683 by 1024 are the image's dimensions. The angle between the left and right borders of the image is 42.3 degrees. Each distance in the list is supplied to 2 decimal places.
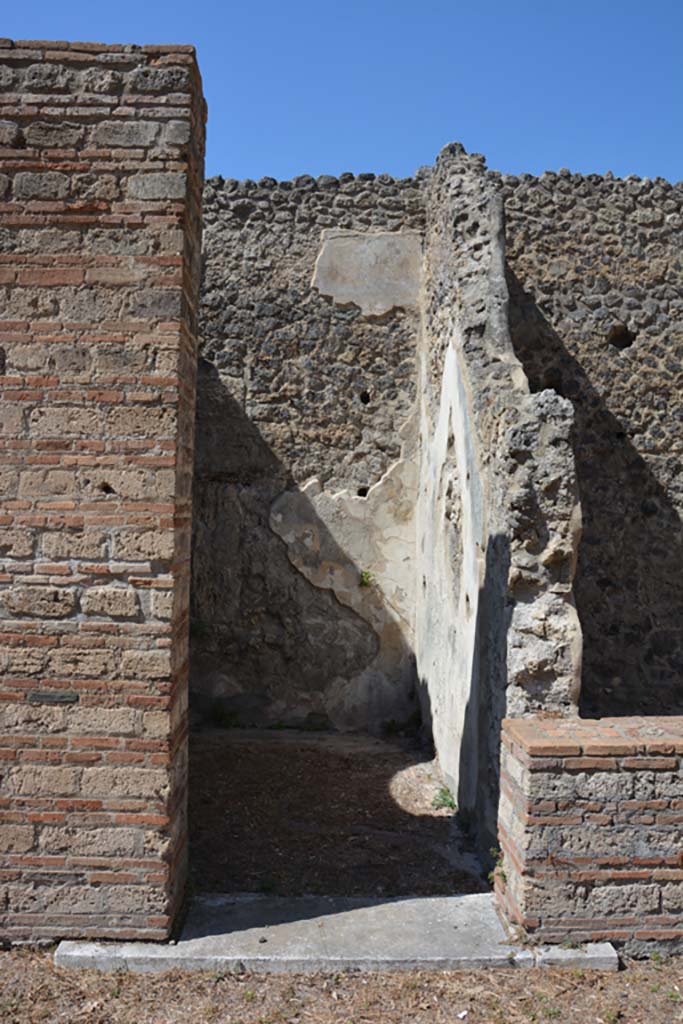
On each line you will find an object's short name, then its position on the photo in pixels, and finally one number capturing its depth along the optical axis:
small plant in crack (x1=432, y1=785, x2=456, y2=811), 5.90
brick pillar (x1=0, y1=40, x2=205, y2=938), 3.63
